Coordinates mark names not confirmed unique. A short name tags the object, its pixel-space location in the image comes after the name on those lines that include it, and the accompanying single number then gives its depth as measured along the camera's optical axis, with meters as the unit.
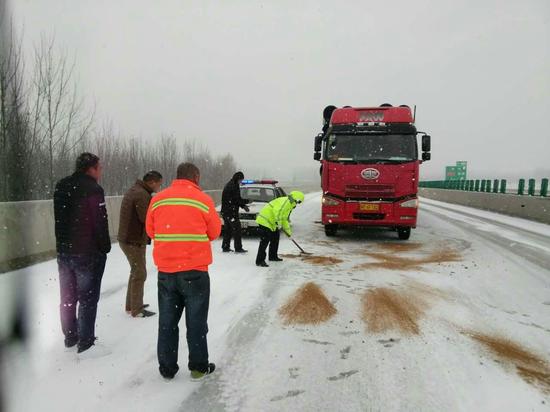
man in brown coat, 4.72
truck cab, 10.13
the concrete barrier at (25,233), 7.11
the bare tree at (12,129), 9.94
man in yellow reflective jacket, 7.75
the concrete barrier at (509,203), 15.64
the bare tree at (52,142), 12.27
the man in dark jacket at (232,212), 9.20
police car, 10.93
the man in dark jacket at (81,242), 3.70
